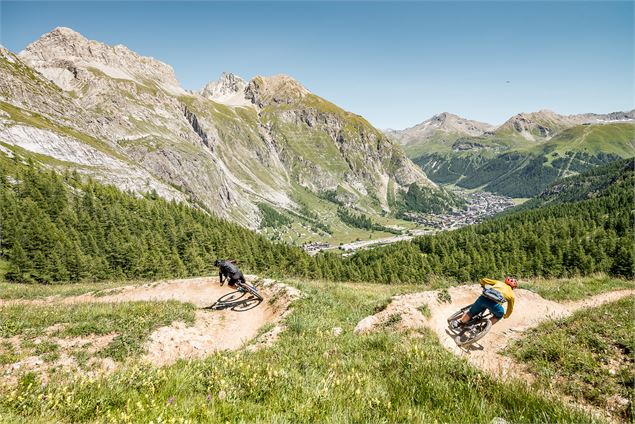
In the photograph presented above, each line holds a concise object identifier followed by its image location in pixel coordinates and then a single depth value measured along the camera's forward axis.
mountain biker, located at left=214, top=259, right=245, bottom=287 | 20.78
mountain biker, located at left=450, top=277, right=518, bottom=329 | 13.52
